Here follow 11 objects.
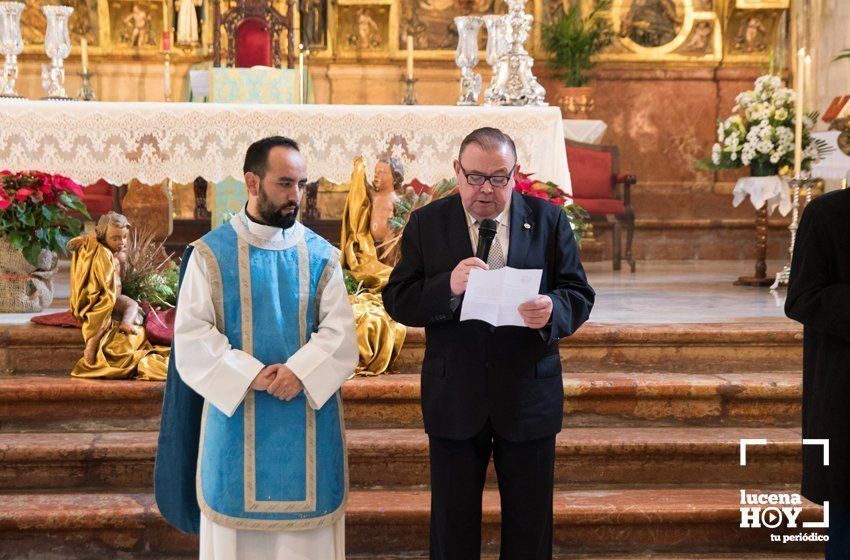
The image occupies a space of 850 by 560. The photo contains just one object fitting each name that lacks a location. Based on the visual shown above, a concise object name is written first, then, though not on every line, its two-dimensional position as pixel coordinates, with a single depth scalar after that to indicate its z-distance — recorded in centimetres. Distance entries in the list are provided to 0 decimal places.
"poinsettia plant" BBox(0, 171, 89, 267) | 605
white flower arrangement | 805
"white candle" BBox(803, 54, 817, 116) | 1083
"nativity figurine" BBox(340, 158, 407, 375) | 586
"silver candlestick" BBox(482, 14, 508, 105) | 675
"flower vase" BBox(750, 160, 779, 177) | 827
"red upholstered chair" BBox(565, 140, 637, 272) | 983
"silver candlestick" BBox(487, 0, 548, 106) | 665
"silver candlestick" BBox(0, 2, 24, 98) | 678
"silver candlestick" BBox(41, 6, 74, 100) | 699
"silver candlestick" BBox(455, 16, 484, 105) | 704
